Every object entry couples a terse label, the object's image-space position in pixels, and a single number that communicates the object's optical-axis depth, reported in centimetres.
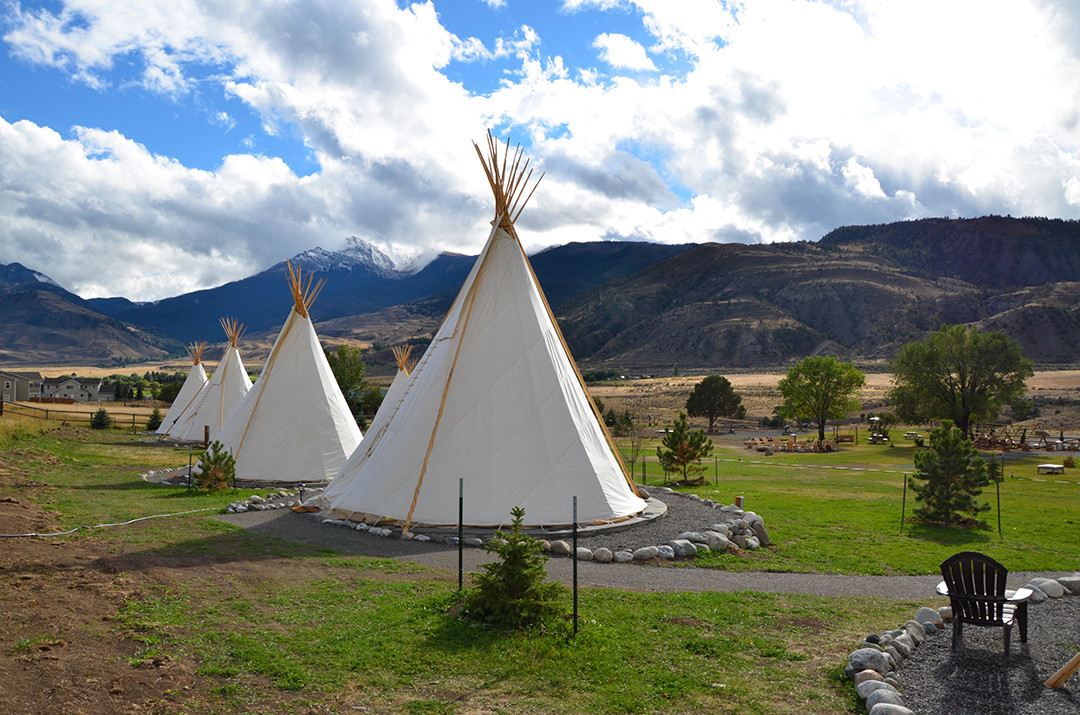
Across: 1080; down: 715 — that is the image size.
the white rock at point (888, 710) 512
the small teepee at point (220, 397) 3388
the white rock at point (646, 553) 1092
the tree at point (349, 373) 5022
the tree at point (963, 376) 3791
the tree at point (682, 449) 2238
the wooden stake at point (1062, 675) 580
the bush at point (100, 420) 4050
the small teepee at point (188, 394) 3922
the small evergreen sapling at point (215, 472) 1867
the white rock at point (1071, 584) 911
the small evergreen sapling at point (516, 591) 702
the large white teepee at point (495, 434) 1301
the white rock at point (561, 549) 1111
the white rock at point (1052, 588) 888
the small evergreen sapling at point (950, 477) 1449
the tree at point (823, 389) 4400
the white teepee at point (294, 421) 2039
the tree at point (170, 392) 6259
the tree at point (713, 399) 5041
